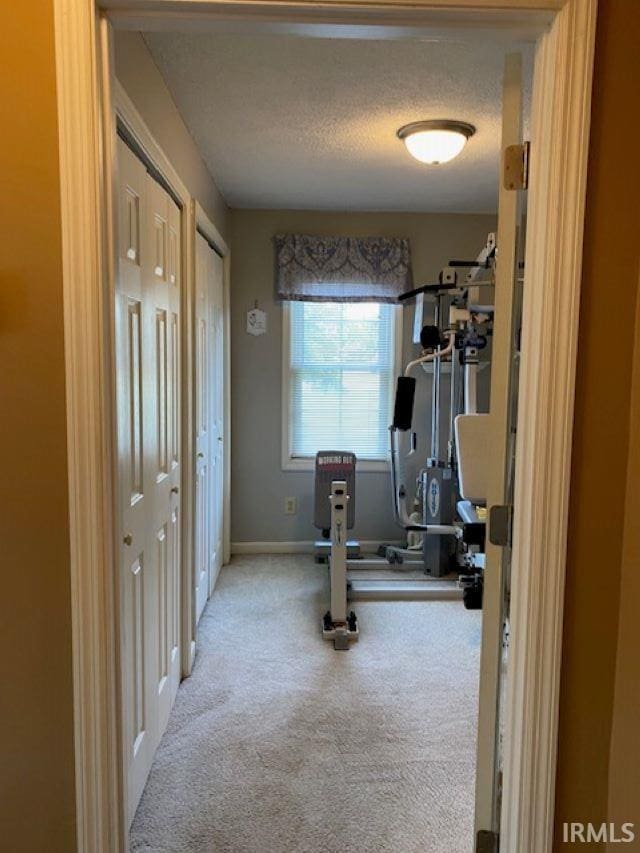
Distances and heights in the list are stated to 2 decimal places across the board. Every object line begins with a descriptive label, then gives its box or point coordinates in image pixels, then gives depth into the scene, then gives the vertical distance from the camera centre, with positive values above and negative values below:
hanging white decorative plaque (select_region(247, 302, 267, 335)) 4.48 +0.35
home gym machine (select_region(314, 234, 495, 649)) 3.35 -0.67
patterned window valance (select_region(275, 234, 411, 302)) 4.38 +0.72
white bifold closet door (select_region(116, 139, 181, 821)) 1.81 -0.27
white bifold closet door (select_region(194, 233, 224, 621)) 3.24 -0.26
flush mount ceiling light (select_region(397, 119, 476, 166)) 2.67 +1.01
